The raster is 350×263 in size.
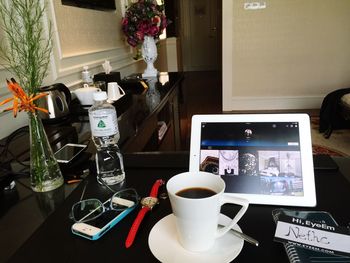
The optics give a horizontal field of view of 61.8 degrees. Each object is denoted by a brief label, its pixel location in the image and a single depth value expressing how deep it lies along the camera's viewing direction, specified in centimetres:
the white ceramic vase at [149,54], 233
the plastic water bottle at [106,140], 74
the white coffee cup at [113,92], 154
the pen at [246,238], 47
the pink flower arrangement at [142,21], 221
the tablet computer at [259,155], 60
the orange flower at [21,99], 62
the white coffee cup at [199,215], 44
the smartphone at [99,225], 52
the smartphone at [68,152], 81
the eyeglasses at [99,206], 58
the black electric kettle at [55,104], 117
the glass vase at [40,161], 69
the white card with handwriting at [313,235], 45
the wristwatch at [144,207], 51
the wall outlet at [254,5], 366
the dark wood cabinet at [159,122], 111
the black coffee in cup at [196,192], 49
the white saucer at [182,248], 45
